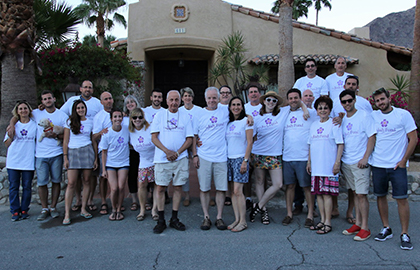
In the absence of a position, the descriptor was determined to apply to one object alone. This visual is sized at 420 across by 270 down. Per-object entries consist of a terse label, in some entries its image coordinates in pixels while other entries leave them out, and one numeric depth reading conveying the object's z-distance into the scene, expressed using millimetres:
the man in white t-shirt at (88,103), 5672
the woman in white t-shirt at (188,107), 5613
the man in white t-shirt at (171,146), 4633
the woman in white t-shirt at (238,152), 4598
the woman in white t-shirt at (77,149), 5176
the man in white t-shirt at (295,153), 4836
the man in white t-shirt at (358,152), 4301
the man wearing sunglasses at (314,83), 5961
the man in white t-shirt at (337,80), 5871
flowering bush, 8722
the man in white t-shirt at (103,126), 5395
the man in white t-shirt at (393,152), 4070
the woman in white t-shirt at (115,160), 5148
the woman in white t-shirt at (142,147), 5031
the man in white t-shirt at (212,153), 4637
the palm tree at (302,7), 32125
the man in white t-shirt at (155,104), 5562
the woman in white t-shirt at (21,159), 5250
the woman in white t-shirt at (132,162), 5426
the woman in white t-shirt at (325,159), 4500
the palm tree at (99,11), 20031
